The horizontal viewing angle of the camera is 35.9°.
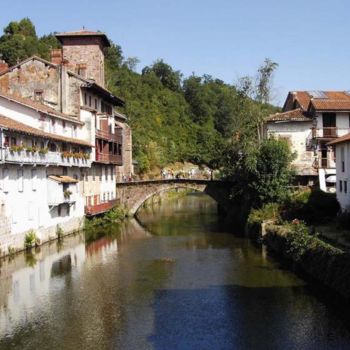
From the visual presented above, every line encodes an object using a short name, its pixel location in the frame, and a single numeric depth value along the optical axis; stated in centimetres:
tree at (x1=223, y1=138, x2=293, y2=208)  5209
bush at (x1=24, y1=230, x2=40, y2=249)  4411
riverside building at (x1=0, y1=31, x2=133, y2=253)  4247
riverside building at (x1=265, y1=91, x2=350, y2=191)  6059
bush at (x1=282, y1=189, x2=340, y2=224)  4544
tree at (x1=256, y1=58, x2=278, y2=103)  6939
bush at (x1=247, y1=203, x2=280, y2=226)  4909
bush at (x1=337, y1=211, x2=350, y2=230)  3953
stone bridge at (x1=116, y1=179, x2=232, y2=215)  6856
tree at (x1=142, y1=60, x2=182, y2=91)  16738
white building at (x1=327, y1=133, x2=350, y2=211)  4303
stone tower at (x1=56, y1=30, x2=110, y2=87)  7262
